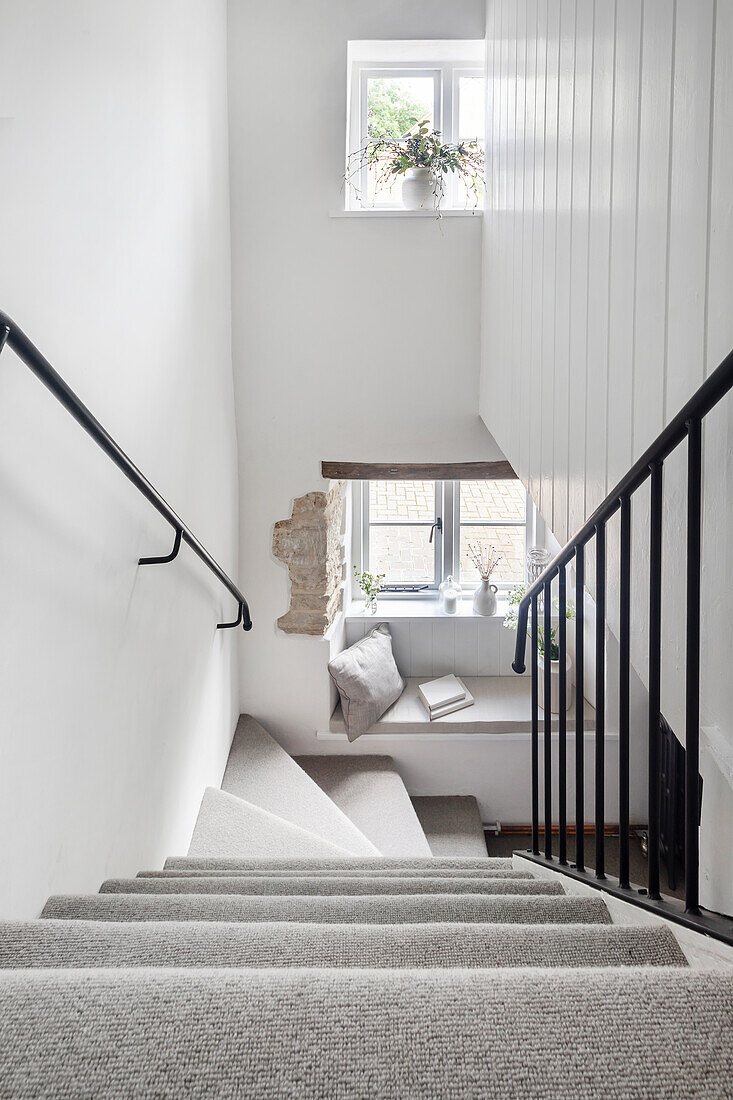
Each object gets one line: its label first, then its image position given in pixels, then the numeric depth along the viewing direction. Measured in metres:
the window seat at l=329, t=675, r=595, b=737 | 3.84
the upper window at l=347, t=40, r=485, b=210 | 3.61
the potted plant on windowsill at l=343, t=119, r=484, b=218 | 3.39
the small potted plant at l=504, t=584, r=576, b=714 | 3.97
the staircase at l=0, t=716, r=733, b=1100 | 0.63
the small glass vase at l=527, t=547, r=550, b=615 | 4.23
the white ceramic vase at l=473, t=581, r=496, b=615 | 4.27
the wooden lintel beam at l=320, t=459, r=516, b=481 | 3.68
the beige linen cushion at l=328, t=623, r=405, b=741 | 3.81
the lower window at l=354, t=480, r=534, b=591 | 4.47
